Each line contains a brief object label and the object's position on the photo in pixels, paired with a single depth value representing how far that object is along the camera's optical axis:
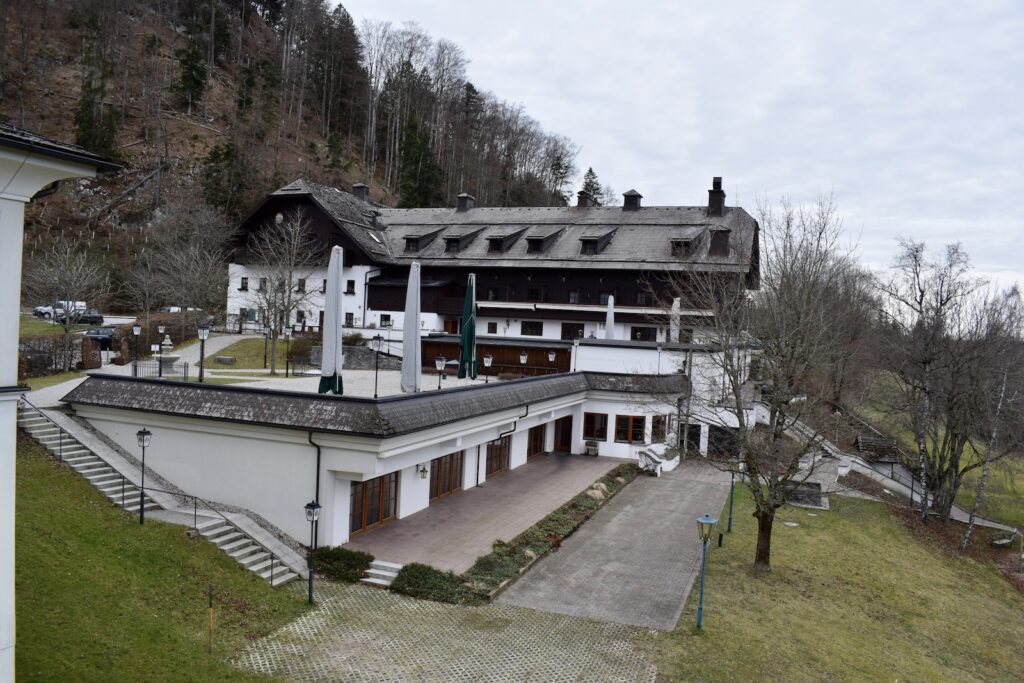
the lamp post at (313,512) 13.42
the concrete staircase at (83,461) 16.20
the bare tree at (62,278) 33.25
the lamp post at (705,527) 14.09
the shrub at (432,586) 14.55
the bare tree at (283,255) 39.56
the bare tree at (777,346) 18.38
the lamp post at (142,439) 15.23
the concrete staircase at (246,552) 14.80
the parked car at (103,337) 28.05
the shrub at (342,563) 15.27
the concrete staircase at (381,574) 15.18
